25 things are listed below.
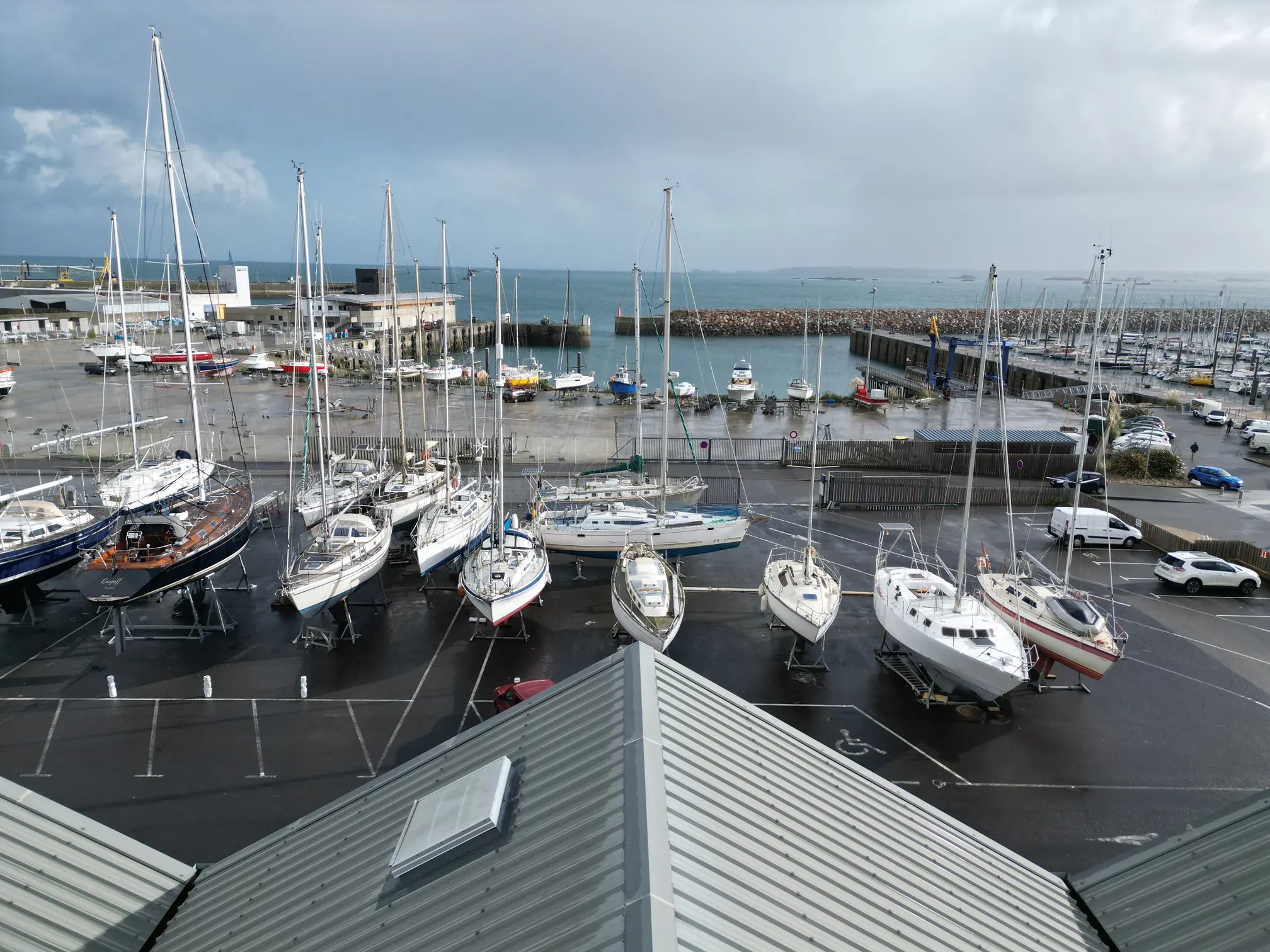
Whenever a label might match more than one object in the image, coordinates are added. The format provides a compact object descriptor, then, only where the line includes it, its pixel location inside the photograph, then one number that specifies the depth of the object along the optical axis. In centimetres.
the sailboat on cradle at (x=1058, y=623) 1775
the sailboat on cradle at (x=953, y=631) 1684
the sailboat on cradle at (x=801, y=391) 5738
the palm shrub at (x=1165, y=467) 3672
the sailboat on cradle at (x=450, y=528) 2305
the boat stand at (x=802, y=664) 1927
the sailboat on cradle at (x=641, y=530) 2422
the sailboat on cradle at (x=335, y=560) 1972
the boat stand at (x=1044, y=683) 1873
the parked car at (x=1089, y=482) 3359
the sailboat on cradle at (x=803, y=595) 1883
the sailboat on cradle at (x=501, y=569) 1964
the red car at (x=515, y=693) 1653
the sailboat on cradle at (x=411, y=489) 2652
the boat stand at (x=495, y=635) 2061
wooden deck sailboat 1903
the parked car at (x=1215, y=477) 3534
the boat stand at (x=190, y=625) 1908
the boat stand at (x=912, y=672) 1798
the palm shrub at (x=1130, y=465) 3697
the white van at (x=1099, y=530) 2755
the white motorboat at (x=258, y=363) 6475
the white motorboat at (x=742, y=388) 5769
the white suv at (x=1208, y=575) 2380
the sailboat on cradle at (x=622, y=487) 2688
